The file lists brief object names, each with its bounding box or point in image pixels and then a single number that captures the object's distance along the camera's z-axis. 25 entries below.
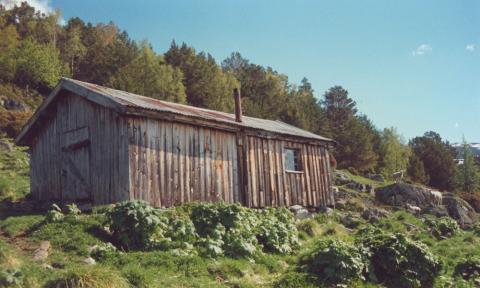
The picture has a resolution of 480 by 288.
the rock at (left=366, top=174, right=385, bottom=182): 49.57
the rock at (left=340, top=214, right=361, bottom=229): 19.39
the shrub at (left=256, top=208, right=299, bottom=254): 12.41
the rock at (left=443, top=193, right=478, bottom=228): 27.00
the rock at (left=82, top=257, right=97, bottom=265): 9.06
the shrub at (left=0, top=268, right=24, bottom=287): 6.79
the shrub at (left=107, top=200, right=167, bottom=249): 10.64
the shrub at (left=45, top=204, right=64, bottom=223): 11.62
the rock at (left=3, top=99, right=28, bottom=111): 45.41
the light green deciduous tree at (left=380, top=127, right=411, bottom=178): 62.28
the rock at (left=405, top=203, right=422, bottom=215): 26.73
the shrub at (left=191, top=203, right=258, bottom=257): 11.05
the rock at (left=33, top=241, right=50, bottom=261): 8.95
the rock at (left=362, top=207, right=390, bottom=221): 21.33
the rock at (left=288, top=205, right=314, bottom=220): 19.72
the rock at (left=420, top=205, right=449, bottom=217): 25.92
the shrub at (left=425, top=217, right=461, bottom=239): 18.80
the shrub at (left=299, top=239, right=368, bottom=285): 9.62
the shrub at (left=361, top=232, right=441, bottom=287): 10.60
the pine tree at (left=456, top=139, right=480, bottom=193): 53.41
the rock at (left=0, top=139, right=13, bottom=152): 31.13
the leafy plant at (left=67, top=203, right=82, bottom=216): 12.39
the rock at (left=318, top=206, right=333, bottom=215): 21.49
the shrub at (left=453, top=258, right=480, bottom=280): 11.09
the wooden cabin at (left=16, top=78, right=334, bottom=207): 15.10
